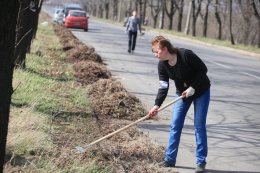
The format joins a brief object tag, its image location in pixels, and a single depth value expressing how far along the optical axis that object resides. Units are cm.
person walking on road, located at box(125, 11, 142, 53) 2156
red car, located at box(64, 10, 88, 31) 3984
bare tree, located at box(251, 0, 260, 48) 3371
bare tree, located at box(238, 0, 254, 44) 4548
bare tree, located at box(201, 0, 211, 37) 5014
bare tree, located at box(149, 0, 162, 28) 7289
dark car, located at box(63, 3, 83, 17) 4472
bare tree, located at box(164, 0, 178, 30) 6119
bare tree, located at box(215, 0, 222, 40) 4700
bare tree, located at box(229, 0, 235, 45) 3689
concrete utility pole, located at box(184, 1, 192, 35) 4653
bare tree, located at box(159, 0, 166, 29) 6155
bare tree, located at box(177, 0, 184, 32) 5742
